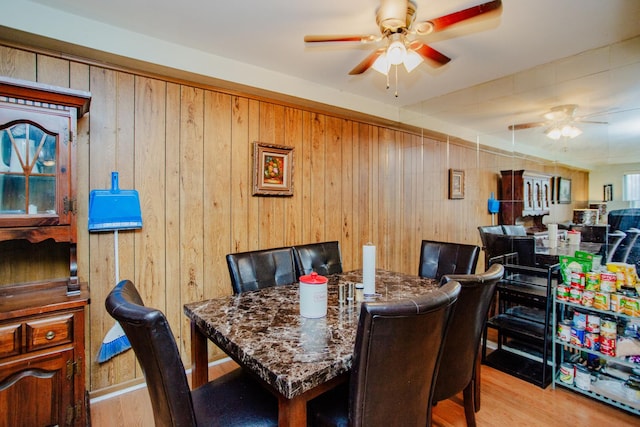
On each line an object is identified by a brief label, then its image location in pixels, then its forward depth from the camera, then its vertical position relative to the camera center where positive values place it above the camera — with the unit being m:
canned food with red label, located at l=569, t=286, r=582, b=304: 2.15 -0.57
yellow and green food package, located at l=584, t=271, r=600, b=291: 2.10 -0.46
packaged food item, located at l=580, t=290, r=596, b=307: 2.10 -0.57
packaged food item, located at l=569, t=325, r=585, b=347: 2.13 -0.83
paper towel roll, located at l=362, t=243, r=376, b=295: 1.81 -0.34
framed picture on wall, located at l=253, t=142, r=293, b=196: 2.77 +0.34
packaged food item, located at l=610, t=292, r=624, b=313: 1.97 -0.56
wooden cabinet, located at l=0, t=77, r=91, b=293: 1.60 +0.23
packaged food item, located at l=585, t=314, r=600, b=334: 2.08 -0.73
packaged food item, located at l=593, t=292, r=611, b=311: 2.03 -0.57
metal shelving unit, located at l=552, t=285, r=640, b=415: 1.96 -1.10
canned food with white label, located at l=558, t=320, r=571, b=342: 2.20 -0.82
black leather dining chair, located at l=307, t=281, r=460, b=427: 0.93 -0.46
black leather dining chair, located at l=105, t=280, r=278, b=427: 0.90 -0.53
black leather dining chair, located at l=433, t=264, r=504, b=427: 1.36 -0.56
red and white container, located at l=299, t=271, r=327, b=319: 1.42 -0.38
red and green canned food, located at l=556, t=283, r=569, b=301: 2.21 -0.56
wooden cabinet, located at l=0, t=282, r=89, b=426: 1.50 -0.74
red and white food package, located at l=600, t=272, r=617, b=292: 2.03 -0.45
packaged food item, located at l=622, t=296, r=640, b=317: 1.91 -0.57
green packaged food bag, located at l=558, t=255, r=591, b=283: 2.19 -0.38
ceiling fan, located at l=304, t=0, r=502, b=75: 1.50 +0.90
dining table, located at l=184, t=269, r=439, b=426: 1.00 -0.49
